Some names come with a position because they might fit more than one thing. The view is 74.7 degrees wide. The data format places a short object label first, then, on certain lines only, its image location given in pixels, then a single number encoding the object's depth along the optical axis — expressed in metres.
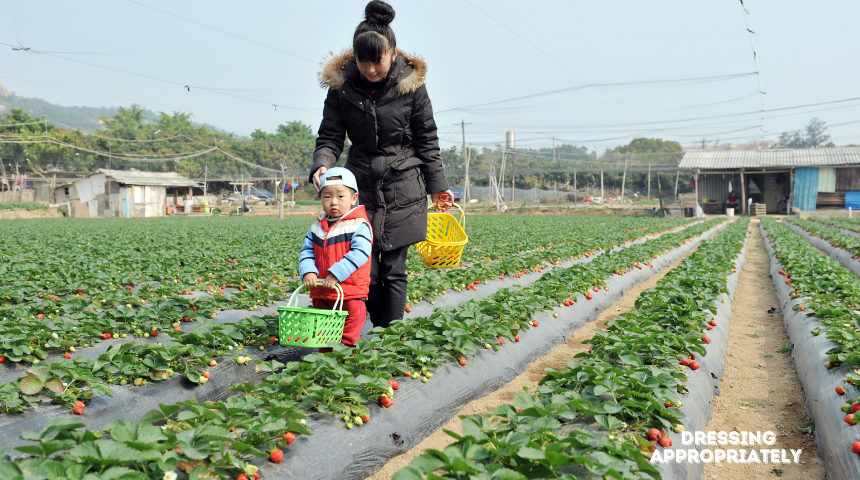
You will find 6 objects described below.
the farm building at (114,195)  36.84
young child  3.35
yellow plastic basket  4.75
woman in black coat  3.53
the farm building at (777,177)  30.72
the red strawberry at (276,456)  2.17
